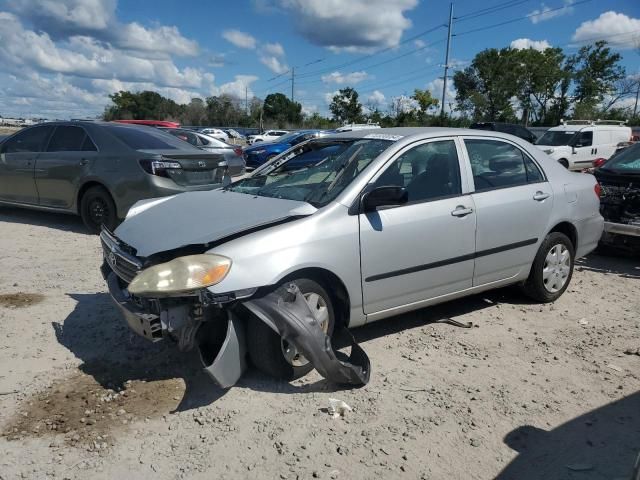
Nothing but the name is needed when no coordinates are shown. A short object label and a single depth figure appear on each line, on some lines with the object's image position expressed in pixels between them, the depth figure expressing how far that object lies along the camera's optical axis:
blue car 18.77
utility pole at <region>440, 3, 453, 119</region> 45.50
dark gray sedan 7.09
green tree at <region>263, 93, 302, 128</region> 81.86
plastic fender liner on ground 3.22
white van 18.22
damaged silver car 3.23
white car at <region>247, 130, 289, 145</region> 39.50
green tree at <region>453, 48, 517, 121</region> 52.31
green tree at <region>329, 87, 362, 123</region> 70.75
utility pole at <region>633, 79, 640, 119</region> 52.64
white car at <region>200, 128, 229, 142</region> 44.09
